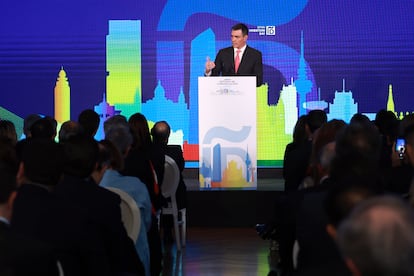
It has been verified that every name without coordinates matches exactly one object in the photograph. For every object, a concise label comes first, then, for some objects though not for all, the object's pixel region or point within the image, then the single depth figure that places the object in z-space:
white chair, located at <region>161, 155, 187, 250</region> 12.81
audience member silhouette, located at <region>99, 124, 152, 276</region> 7.38
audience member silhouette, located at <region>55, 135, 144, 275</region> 6.13
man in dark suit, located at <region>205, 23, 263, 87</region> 15.63
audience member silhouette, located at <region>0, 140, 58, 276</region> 4.20
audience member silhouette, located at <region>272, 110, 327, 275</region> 7.44
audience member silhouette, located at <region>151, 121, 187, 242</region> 13.31
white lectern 14.11
